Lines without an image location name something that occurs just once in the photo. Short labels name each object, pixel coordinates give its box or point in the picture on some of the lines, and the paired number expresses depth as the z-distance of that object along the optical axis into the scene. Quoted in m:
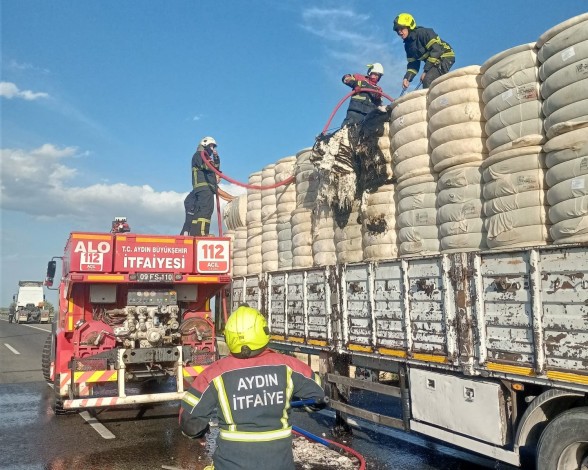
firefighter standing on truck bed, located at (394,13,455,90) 9.49
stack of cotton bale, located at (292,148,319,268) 10.60
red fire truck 7.74
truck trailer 4.04
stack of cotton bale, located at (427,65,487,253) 6.83
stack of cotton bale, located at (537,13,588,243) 5.34
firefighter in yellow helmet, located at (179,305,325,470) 2.78
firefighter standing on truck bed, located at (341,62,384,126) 10.49
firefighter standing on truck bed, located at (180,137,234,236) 14.38
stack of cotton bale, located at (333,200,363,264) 9.05
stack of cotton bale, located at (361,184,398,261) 8.24
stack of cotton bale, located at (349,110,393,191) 8.39
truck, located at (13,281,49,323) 37.06
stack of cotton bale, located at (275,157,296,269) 11.40
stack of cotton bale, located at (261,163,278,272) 11.91
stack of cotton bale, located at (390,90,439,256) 7.53
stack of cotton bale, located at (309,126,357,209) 8.99
